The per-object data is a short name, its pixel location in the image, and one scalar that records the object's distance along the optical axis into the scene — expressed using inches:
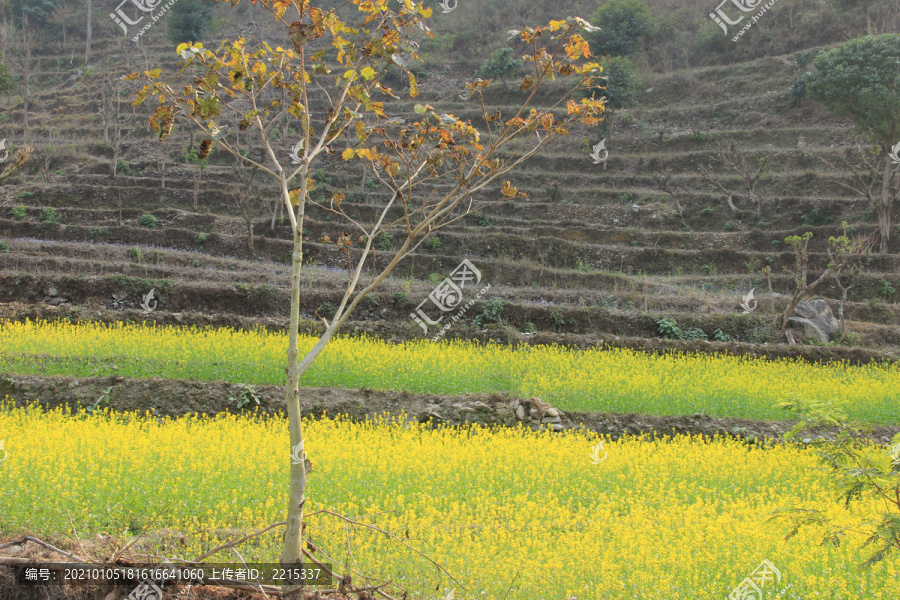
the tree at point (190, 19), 1695.4
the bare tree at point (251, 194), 877.8
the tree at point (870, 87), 964.6
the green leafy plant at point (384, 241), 930.1
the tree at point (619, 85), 1295.5
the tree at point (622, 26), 1567.4
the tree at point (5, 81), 1352.1
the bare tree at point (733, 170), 1040.8
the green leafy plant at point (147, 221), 927.7
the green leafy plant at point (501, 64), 1567.4
